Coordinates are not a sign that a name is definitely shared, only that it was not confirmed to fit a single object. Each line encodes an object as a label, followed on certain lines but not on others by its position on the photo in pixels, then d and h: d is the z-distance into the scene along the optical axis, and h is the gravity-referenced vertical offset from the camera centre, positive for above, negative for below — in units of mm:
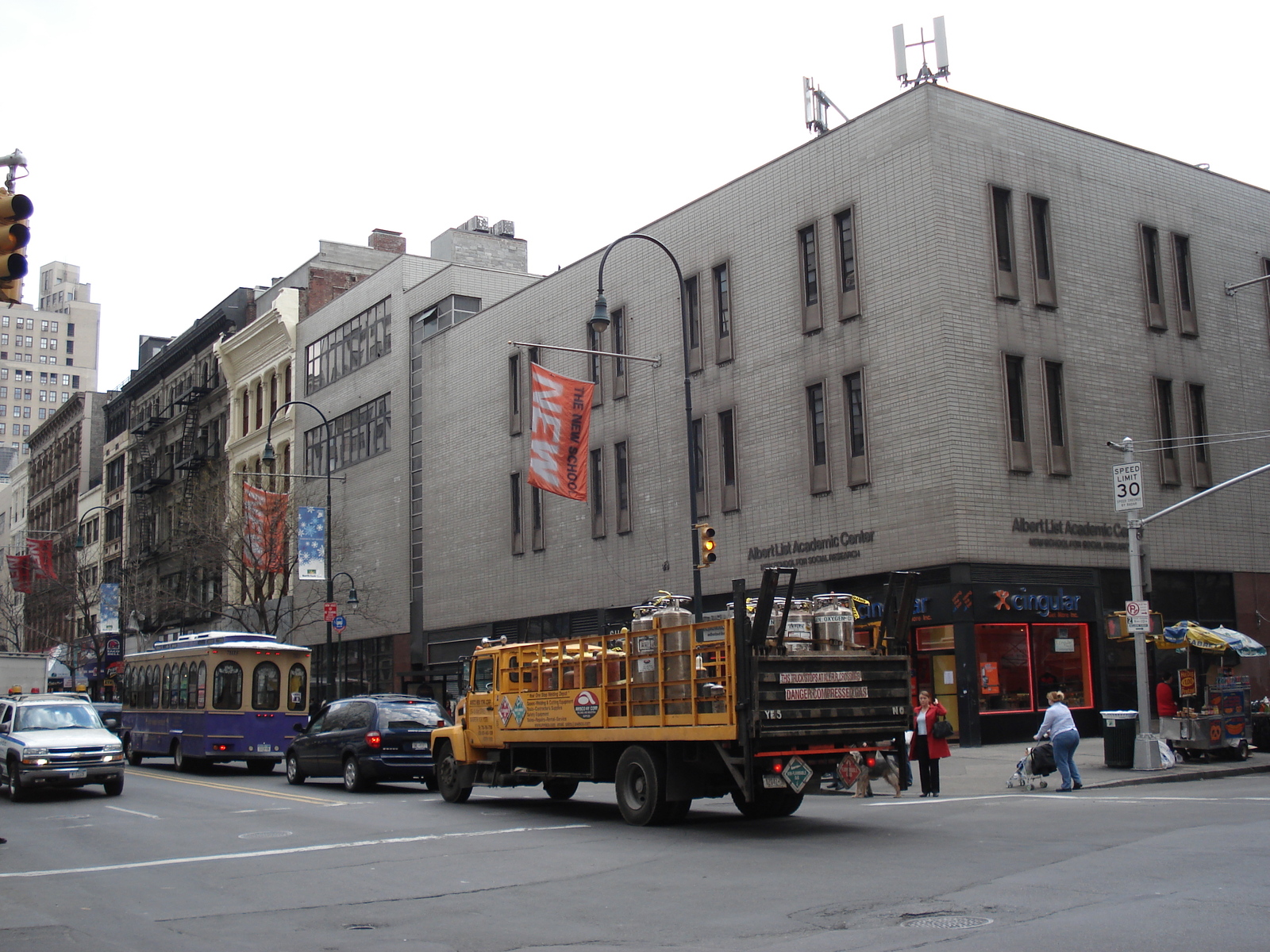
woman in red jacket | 19250 -1432
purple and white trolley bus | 28828 -664
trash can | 22672 -1585
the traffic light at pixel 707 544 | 23406 +2089
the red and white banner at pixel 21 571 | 55719 +4596
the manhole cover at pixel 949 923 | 8922 -1918
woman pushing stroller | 19688 -1378
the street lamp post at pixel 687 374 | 24797 +5809
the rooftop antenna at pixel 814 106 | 36688 +15789
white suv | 21562 -1254
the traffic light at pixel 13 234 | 10750 +3719
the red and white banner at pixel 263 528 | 38719 +4392
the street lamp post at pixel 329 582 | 40269 +2676
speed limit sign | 23516 +2960
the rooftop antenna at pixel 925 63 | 31719 +15208
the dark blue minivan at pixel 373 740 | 22281 -1314
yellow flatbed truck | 14414 -670
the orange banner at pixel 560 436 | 29031 +5213
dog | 15305 -1387
